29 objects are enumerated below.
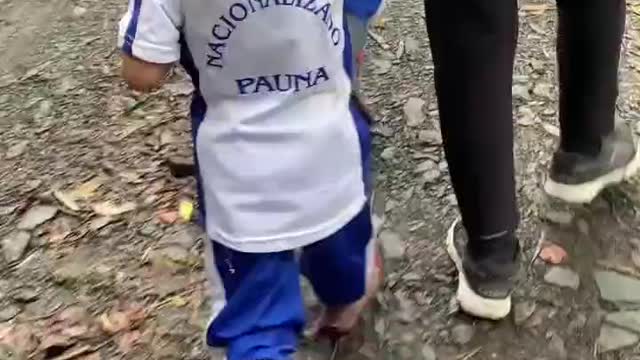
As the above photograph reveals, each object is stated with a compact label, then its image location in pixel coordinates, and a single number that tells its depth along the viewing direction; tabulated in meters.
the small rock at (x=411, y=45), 3.49
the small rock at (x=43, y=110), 3.27
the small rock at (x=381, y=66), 3.40
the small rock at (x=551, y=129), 3.07
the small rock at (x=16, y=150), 3.13
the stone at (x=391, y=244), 2.71
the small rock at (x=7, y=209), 2.92
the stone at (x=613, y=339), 2.45
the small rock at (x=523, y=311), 2.51
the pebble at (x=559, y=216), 2.78
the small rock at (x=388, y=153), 3.03
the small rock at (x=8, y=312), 2.62
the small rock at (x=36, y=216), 2.89
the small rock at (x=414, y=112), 3.17
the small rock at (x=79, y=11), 3.72
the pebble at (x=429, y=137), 3.08
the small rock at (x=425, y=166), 2.98
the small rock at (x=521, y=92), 3.23
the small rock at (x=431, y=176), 2.94
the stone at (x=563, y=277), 2.61
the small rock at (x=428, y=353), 2.45
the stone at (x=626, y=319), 2.51
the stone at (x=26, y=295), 2.67
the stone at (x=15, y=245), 2.79
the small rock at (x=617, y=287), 2.59
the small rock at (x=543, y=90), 3.24
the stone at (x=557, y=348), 2.43
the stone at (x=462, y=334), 2.48
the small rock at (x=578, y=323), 2.49
